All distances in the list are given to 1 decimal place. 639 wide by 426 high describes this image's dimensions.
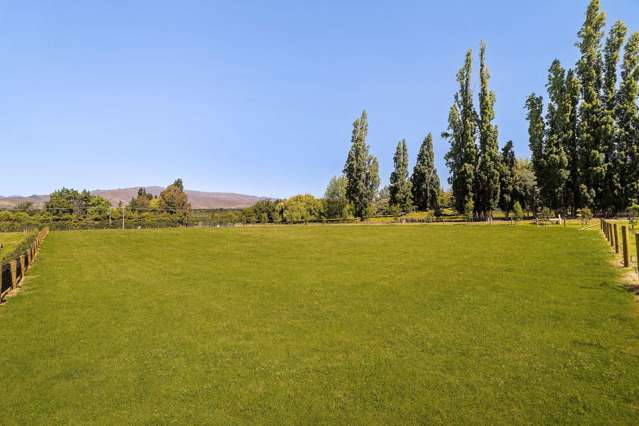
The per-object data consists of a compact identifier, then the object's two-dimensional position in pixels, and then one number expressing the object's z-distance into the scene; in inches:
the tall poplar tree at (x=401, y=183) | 3088.1
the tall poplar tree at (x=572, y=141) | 1750.7
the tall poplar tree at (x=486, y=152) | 2079.2
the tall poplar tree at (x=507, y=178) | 2189.6
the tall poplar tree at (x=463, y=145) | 2142.0
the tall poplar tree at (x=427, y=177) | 3083.2
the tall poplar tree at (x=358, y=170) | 2950.3
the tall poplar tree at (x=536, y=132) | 1913.1
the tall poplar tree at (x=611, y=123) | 1643.7
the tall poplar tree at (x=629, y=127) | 1628.9
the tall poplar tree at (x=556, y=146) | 1748.3
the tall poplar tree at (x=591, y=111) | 1654.8
